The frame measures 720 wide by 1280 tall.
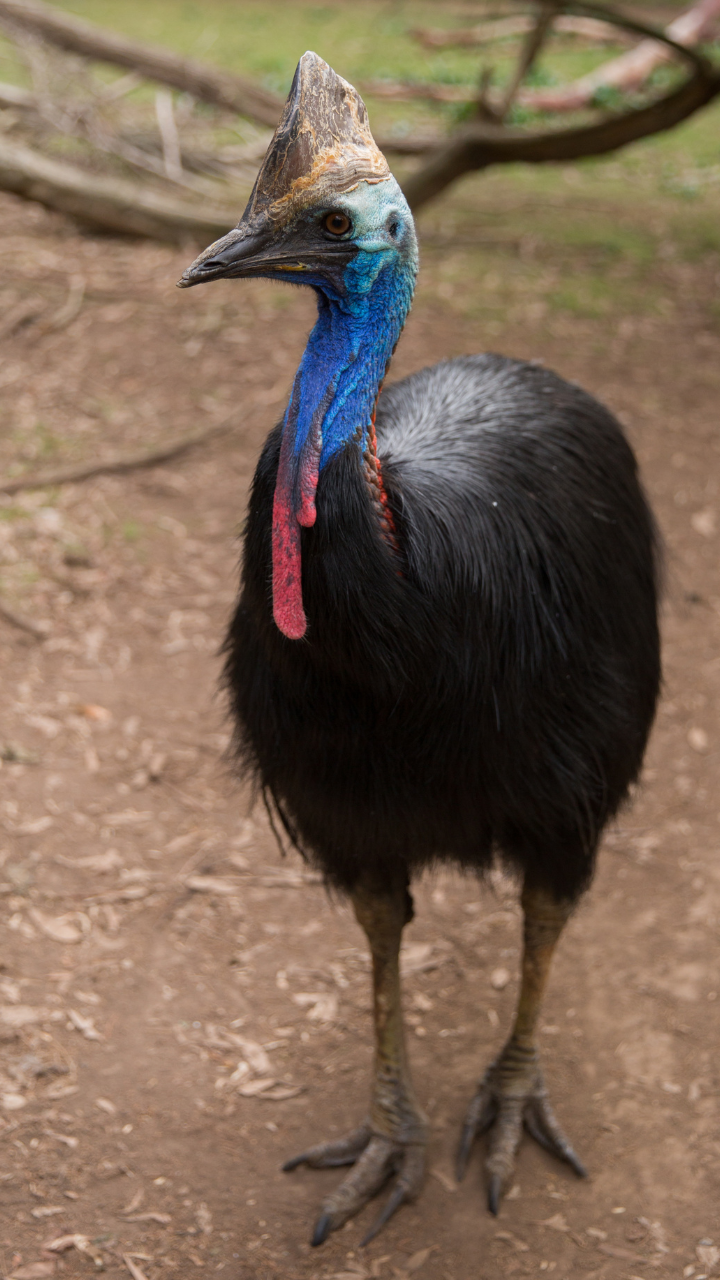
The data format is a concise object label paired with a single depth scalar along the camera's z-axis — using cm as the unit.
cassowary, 183
